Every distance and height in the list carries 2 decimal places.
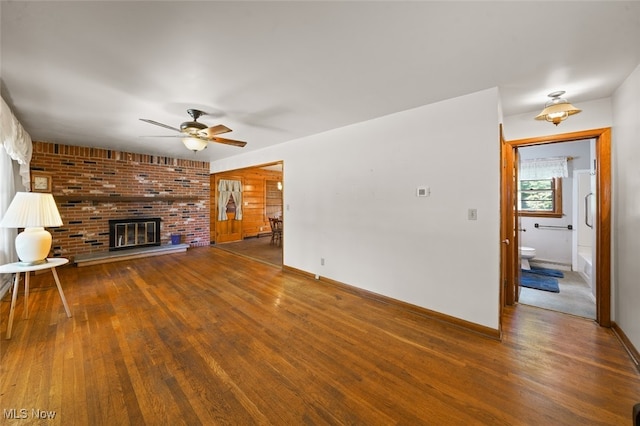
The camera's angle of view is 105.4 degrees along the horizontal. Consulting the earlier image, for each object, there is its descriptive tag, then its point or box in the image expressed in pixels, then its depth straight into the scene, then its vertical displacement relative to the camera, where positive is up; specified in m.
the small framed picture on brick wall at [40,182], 4.50 +0.56
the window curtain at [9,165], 2.75 +0.68
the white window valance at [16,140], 2.45 +0.88
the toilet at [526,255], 4.89 -0.88
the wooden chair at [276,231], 7.09 -0.58
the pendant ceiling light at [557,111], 2.36 +0.98
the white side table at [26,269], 2.37 -0.59
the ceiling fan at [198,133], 2.94 +0.99
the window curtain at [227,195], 7.33 +0.52
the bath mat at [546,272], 4.42 -1.15
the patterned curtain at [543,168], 4.87 +0.89
